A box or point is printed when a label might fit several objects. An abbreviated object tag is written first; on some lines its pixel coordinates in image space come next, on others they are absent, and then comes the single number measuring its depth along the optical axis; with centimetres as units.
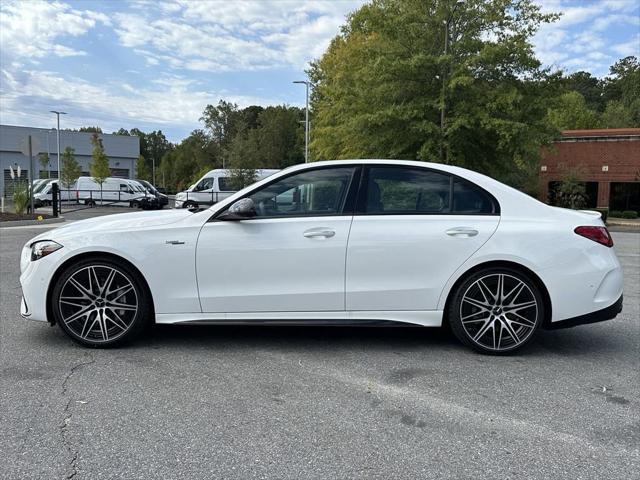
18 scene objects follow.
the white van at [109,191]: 3322
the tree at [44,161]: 5009
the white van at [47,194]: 2903
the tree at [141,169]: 6978
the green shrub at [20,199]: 1900
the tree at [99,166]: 3516
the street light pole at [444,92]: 1981
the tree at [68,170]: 3378
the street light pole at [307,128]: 3256
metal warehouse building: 5685
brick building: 3475
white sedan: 418
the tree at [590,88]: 7456
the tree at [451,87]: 1962
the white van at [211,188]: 2748
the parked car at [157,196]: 3205
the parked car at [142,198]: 2993
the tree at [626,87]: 5675
